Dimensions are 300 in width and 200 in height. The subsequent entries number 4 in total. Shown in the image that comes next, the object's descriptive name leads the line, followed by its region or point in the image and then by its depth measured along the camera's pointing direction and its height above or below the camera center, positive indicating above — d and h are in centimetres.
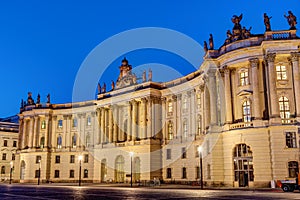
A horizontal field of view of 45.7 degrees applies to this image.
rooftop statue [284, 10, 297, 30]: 4581 +1787
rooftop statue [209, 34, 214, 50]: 5159 +1680
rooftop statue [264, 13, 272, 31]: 4605 +1773
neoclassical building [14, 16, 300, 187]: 4397 +628
